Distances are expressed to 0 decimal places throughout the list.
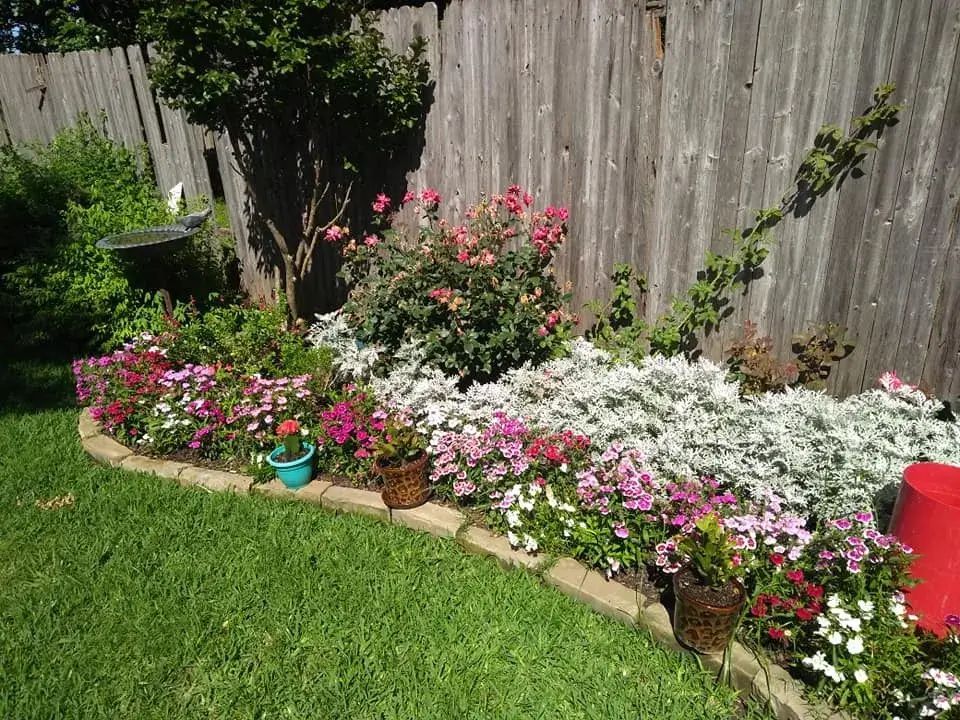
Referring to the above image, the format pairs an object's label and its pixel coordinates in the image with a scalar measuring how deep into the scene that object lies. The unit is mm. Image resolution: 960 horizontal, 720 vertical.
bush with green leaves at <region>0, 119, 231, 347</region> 5250
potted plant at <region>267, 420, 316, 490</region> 3402
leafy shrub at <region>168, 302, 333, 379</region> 4293
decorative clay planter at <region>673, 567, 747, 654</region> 2213
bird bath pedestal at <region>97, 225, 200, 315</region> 4648
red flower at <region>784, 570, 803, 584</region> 2227
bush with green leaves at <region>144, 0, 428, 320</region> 3936
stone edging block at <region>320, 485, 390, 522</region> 3254
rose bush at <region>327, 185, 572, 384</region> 3830
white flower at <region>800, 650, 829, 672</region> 1998
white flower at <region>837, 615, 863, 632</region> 1987
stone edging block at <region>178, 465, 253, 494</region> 3555
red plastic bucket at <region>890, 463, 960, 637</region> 2080
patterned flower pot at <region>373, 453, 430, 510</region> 3158
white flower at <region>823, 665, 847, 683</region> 1970
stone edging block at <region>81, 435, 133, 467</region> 3865
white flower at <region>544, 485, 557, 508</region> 2866
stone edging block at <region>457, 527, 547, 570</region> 2789
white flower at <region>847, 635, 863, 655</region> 1944
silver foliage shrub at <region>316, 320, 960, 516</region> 2652
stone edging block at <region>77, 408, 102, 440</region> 4133
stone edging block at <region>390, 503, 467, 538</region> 3074
